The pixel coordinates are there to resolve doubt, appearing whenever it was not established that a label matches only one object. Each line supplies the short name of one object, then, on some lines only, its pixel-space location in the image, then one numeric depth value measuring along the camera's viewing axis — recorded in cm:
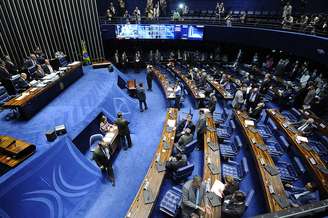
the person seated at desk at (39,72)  1045
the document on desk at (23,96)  825
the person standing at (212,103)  985
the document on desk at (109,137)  762
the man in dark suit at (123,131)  775
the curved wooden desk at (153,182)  480
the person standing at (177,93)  1105
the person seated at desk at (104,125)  848
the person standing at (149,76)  1294
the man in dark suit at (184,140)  699
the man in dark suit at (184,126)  823
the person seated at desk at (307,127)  783
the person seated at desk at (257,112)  896
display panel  1557
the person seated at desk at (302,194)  508
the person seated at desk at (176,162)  607
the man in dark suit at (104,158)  636
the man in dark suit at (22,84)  954
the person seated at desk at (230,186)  486
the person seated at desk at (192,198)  455
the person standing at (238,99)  974
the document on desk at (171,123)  836
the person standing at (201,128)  769
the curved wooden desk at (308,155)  564
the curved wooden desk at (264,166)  506
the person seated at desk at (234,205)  431
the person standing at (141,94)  1057
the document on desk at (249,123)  832
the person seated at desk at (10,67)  1097
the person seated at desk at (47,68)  1103
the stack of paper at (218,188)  516
